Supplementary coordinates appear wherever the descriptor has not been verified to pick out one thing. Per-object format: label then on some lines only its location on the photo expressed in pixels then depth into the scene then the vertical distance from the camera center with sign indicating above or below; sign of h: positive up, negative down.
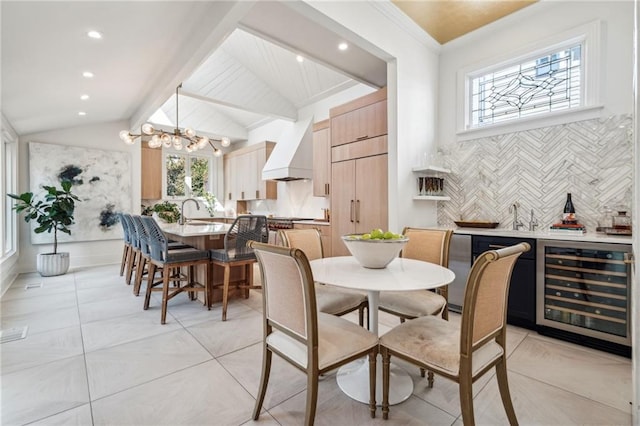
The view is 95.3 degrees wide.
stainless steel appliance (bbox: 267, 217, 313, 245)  5.22 -0.26
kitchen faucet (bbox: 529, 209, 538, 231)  2.97 -0.14
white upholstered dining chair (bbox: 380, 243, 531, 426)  1.18 -0.62
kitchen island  3.23 -0.44
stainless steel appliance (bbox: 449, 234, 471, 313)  2.90 -0.55
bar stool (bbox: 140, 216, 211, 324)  2.86 -0.51
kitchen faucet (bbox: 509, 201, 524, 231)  3.06 -0.09
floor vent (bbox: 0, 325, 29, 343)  2.43 -1.07
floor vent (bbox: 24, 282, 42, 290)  3.96 -1.05
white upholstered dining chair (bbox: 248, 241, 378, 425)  1.27 -0.61
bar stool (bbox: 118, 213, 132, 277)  4.33 -0.57
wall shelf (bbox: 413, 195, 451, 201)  3.27 +0.15
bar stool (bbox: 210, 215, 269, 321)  2.99 -0.36
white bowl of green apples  1.64 -0.21
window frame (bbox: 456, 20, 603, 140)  2.62 +1.32
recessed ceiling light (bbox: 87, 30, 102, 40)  2.43 +1.50
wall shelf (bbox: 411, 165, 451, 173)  3.18 +0.46
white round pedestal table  1.41 -0.35
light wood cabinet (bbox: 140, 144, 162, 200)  6.62 +0.86
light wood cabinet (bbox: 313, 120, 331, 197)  4.65 +0.85
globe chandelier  4.22 +1.10
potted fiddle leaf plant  4.54 -0.08
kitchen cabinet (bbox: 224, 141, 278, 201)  6.63 +0.90
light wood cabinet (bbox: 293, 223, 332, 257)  4.11 -0.38
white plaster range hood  5.40 +1.05
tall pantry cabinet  3.42 +0.55
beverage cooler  2.14 -0.65
